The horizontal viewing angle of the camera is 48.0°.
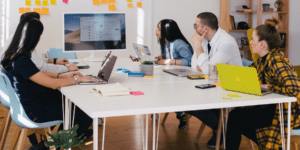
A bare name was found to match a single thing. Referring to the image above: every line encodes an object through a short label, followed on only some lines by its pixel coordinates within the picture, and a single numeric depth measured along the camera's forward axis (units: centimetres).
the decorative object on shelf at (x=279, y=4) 576
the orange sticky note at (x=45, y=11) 464
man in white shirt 259
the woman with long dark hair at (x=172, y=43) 350
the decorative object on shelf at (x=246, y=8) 556
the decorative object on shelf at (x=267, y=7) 571
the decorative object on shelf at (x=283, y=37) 577
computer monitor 349
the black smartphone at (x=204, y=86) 203
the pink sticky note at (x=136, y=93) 185
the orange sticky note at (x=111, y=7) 492
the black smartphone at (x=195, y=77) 240
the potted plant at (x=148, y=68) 253
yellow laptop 180
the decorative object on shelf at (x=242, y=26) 566
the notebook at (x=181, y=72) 256
